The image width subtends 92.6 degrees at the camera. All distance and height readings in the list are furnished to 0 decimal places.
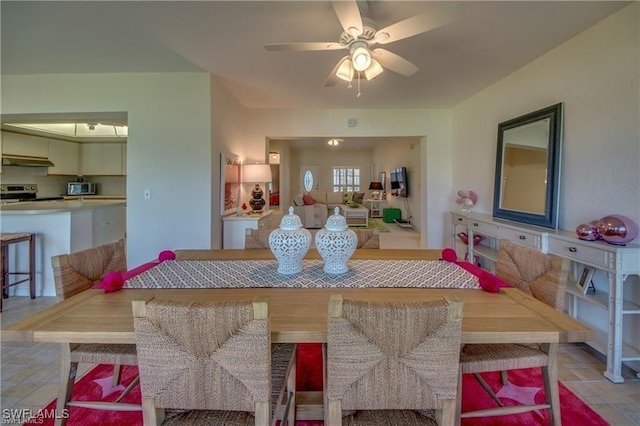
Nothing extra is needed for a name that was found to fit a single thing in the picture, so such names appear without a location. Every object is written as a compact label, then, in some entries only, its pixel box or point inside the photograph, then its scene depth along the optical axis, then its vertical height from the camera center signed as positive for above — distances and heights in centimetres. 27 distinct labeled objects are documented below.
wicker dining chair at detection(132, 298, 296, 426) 87 -47
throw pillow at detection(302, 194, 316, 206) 851 -4
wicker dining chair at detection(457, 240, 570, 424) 131 -67
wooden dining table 99 -42
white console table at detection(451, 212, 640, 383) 186 -46
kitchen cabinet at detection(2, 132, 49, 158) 525 +88
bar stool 310 -75
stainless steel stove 531 +2
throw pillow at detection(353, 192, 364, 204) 1068 +8
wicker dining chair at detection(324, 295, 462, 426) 88 -47
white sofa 830 -37
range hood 520 +58
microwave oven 650 +14
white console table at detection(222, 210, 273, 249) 388 -40
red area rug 155 -112
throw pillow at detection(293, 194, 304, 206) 839 -7
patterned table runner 144 -40
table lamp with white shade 445 +30
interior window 1227 +81
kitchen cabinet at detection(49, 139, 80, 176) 605 +77
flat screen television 830 +52
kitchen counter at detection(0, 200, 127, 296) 327 -41
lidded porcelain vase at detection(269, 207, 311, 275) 154 -23
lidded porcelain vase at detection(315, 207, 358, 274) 154 -23
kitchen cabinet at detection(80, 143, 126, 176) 664 +78
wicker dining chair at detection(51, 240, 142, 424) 130 -67
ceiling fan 168 +103
